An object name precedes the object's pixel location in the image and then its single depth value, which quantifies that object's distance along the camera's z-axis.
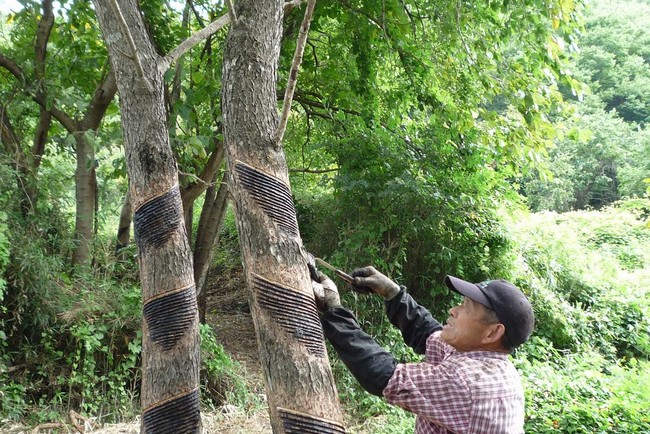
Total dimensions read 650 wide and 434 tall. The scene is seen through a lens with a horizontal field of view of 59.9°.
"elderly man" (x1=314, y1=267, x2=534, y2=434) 1.73
